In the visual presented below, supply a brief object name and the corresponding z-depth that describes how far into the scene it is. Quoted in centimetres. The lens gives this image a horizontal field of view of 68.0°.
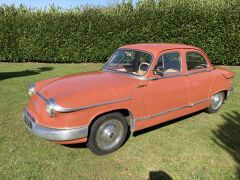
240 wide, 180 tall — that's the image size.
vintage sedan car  270
